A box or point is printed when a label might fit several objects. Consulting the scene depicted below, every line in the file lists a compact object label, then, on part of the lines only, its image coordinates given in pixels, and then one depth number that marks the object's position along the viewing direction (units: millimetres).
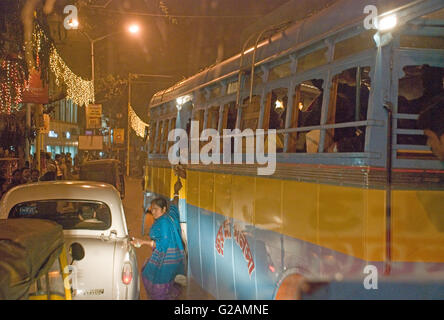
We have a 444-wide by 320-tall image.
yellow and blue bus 3709
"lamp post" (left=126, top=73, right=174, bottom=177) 33206
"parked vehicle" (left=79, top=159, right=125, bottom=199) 21562
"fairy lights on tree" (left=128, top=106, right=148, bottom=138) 38562
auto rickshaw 2996
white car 5320
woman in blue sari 6789
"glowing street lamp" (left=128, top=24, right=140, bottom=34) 24469
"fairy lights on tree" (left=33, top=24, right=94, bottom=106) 10171
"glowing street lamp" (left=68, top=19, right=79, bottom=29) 12596
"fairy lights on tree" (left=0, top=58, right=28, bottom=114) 10017
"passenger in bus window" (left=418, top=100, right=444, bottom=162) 3818
